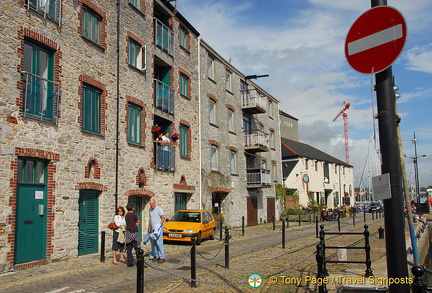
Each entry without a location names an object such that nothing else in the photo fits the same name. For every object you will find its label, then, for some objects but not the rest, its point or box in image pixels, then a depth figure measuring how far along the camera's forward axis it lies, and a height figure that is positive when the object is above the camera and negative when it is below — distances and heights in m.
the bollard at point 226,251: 10.69 -1.48
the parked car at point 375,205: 56.18 -1.74
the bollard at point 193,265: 8.62 -1.50
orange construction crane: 115.44 +23.03
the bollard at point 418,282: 3.43 -0.80
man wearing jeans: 11.81 -1.03
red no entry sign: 3.76 +1.51
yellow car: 16.41 -1.26
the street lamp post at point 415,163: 43.00 +3.33
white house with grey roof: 41.50 +2.07
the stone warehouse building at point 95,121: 11.65 +3.06
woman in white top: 11.92 -1.15
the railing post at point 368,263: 8.41 -1.49
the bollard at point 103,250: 12.16 -1.59
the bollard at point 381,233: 17.96 -1.86
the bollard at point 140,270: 6.17 -1.14
